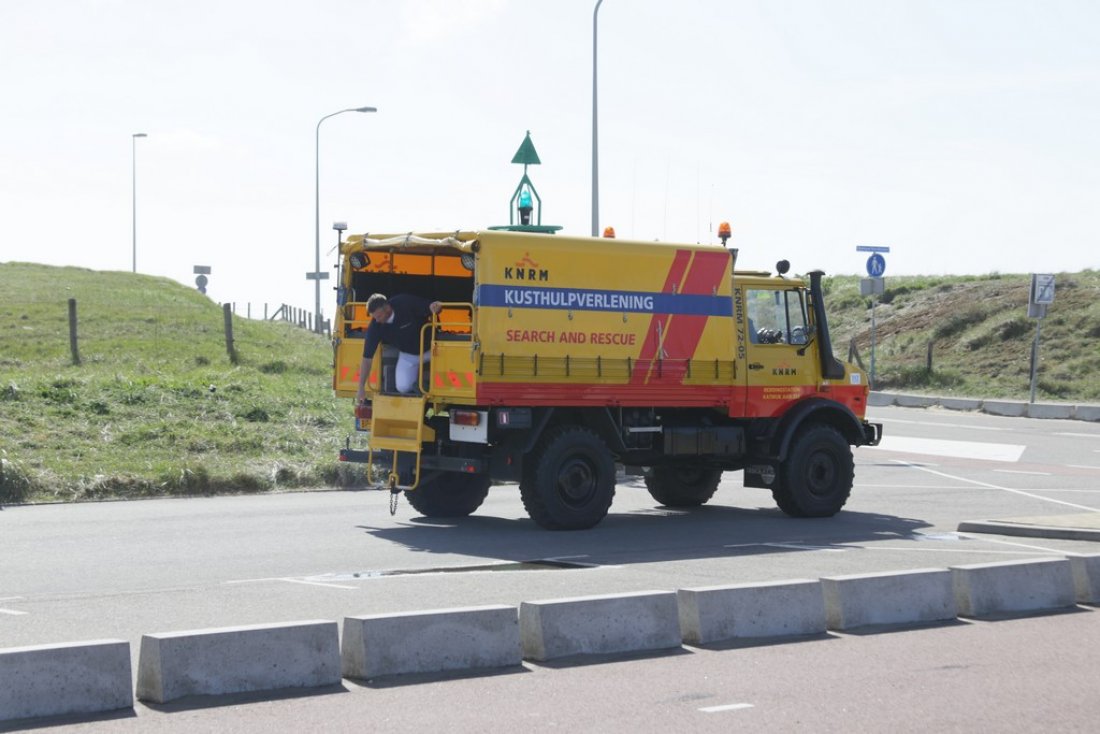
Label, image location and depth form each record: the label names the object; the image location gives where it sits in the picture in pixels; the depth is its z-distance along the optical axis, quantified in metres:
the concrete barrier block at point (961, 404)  38.66
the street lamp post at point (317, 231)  52.00
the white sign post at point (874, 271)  38.09
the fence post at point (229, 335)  32.88
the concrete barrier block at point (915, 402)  40.00
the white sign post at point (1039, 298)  38.38
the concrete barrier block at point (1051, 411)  36.00
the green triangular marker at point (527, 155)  22.39
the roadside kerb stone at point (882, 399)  41.12
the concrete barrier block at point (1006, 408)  37.16
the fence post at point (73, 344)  31.62
